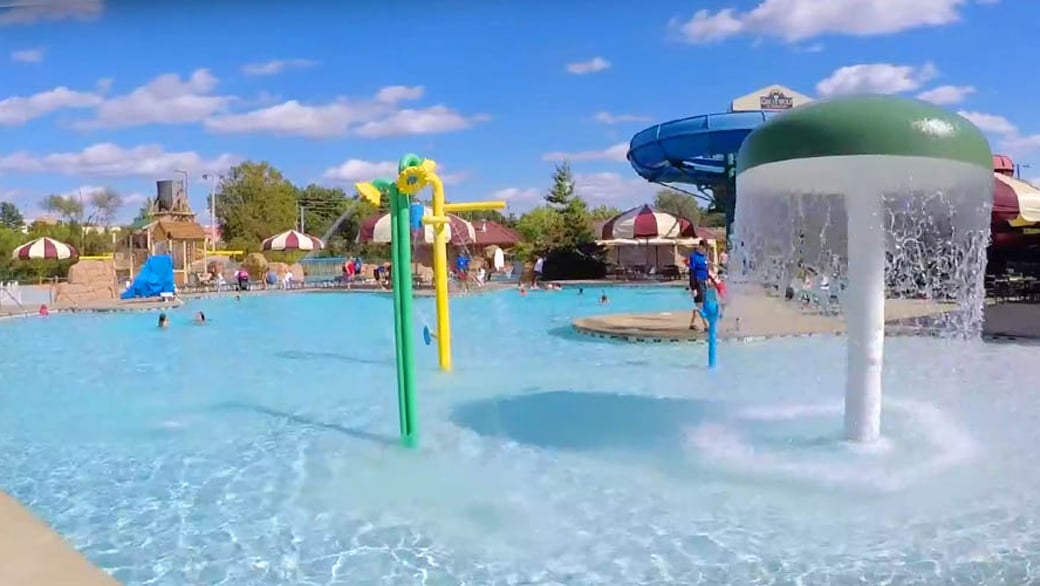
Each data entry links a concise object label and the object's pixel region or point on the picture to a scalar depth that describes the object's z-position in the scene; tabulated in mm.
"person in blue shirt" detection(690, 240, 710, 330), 11758
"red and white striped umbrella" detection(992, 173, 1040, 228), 12672
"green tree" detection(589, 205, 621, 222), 51081
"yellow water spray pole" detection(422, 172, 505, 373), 8703
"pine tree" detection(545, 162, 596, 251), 30469
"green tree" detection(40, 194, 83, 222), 67062
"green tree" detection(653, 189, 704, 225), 73256
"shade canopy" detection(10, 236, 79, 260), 29938
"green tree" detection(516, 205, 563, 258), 30734
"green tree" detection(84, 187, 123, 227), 68294
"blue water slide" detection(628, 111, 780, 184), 14617
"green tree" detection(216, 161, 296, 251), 55438
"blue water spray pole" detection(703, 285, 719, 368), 9422
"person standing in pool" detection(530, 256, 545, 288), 27767
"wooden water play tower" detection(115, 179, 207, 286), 29672
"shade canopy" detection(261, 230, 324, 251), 32812
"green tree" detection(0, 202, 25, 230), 71188
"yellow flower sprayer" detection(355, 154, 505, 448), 6211
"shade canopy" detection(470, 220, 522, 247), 32938
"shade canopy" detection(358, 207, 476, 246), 27156
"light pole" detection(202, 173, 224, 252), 47438
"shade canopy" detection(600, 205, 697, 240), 28797
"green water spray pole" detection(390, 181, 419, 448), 6199
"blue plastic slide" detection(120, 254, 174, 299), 23938
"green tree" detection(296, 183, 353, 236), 66375
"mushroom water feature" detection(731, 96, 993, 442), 4898
